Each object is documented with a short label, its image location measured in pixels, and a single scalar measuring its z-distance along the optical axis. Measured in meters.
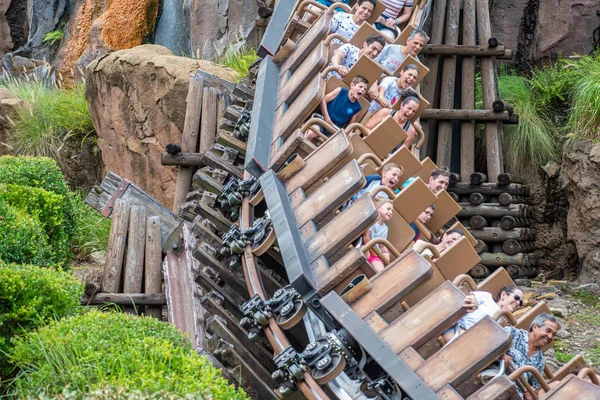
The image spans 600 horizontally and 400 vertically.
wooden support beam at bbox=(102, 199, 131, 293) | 16.53
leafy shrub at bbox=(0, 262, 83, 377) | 11.65
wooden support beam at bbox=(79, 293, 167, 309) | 16.22
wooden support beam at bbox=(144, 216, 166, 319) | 16.59
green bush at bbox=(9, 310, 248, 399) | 8.77
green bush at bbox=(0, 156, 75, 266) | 16.83
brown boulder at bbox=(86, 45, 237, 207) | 24.86
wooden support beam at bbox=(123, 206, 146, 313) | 16.58
